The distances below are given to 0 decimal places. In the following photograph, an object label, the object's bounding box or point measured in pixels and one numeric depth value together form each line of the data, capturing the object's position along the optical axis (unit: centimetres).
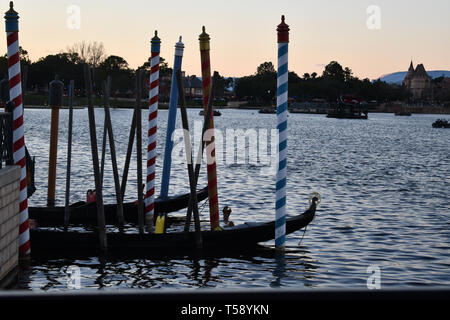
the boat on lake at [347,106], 18762
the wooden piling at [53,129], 1926
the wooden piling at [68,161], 1546
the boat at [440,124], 13351
